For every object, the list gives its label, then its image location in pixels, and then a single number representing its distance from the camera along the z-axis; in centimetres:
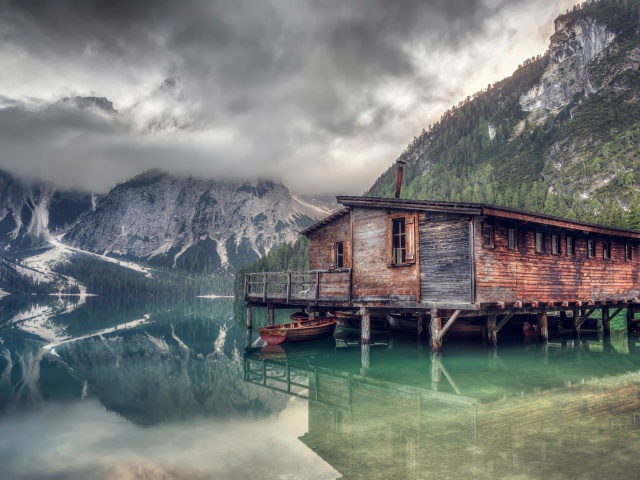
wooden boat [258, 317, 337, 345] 2966
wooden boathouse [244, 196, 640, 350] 2398
